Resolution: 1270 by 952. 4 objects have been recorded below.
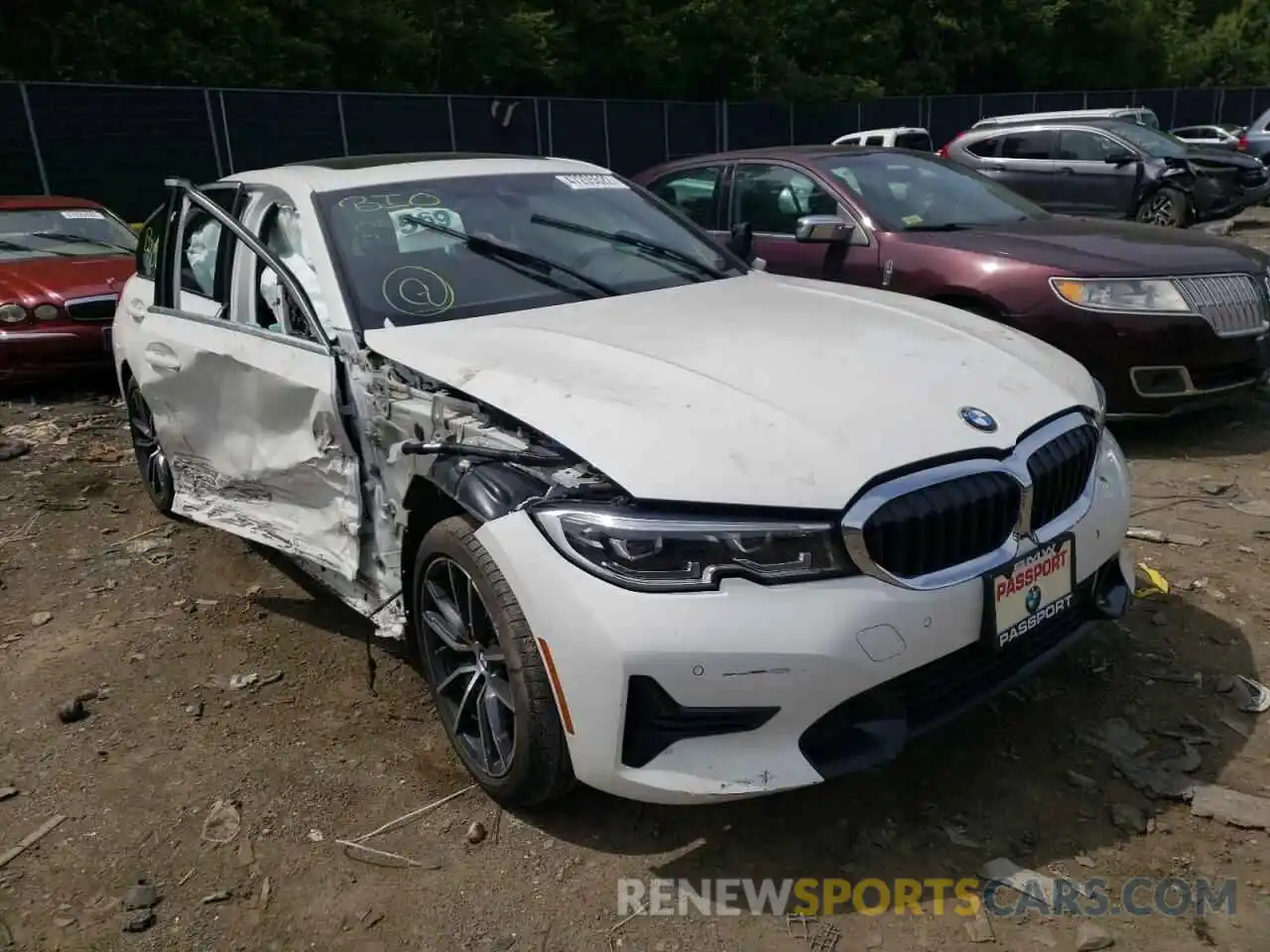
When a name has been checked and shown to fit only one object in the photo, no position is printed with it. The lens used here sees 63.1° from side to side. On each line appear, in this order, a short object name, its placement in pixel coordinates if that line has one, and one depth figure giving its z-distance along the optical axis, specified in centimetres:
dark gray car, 1188
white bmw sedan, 226
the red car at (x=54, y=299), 714
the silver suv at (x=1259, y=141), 1814
